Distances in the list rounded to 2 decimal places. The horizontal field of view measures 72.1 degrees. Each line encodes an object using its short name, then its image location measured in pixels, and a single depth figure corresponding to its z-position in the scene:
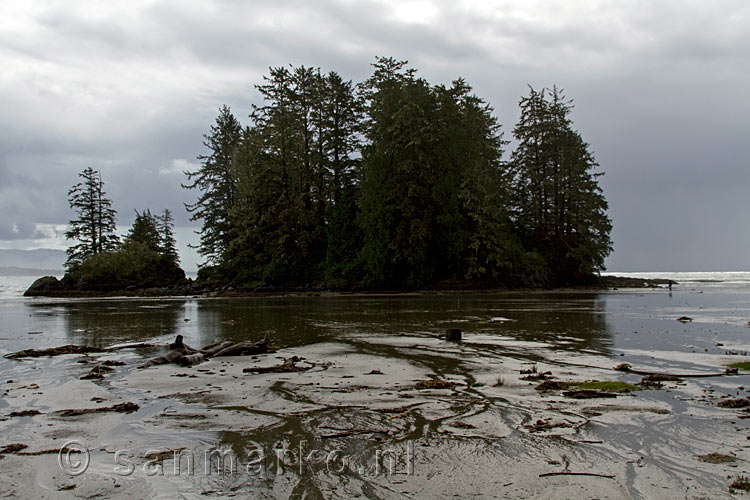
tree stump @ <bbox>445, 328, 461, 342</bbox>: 11.22
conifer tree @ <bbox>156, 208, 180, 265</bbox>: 66.44
